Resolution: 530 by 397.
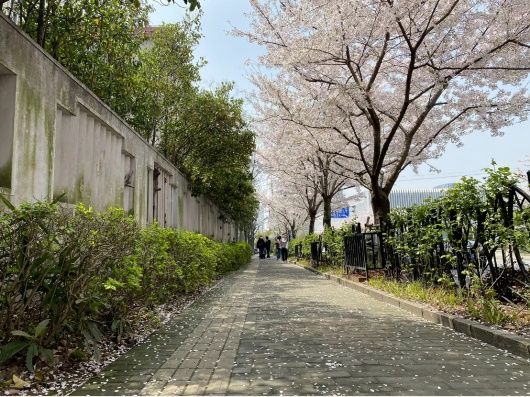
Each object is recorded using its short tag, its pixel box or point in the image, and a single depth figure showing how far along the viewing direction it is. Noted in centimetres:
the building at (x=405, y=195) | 8448
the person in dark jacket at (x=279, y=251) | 3688
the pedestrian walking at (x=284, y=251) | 3416
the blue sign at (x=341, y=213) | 3728
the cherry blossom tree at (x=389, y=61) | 979
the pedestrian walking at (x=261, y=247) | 3861
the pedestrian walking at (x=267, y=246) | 3968
